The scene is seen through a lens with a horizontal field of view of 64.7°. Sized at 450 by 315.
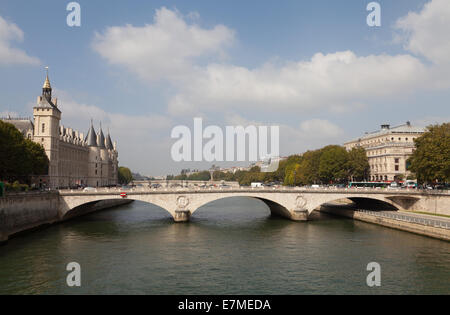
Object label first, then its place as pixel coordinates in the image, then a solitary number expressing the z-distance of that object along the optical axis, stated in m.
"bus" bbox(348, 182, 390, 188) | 78.38
